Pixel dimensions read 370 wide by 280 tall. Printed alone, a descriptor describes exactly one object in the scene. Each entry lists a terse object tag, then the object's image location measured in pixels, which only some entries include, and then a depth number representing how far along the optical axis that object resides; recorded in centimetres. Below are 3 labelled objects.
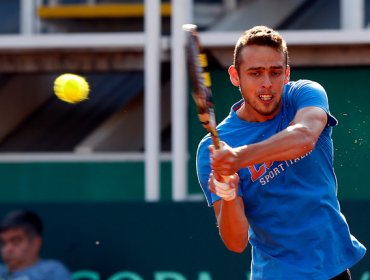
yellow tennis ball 1174
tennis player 756
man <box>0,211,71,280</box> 1433
